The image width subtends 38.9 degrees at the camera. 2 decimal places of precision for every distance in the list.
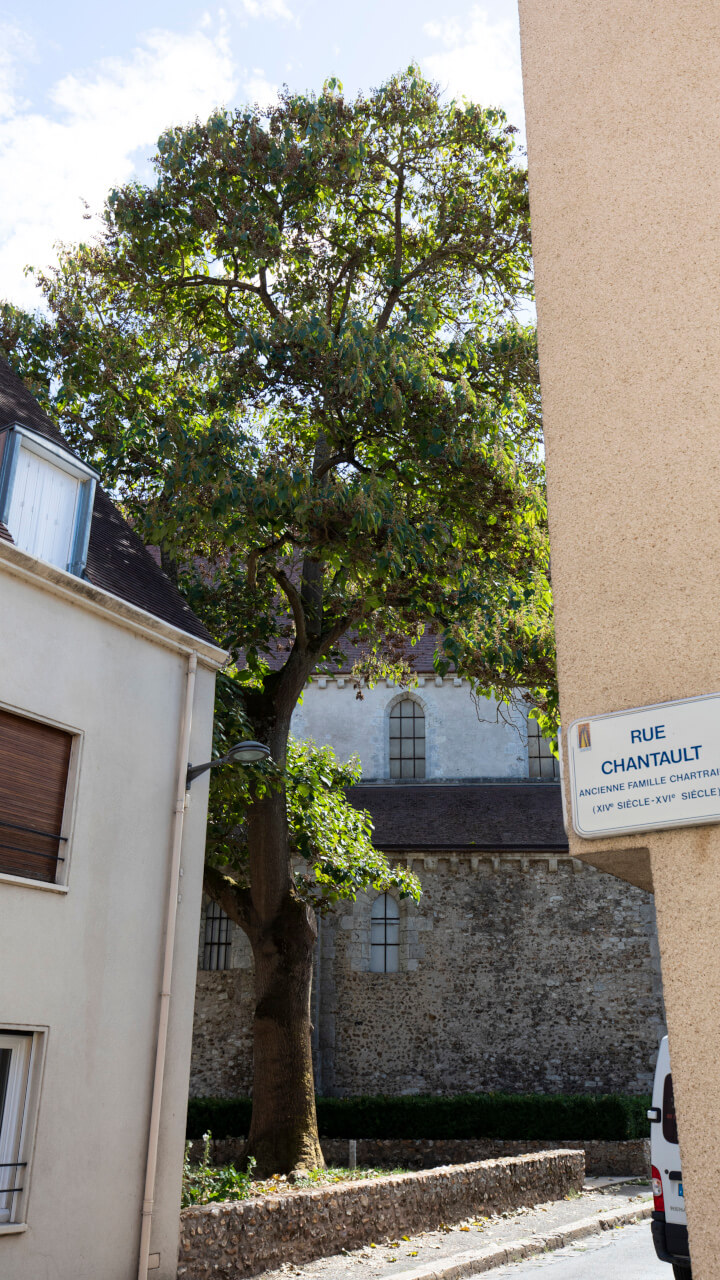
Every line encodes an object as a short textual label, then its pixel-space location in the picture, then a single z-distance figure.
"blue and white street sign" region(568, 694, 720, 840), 4.17
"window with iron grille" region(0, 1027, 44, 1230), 7.70
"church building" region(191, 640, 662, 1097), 22.31
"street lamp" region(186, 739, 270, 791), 9.48
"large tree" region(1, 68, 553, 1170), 12.52
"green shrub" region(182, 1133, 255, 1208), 10.80
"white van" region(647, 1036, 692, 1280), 8.15
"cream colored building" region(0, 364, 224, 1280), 8.05
